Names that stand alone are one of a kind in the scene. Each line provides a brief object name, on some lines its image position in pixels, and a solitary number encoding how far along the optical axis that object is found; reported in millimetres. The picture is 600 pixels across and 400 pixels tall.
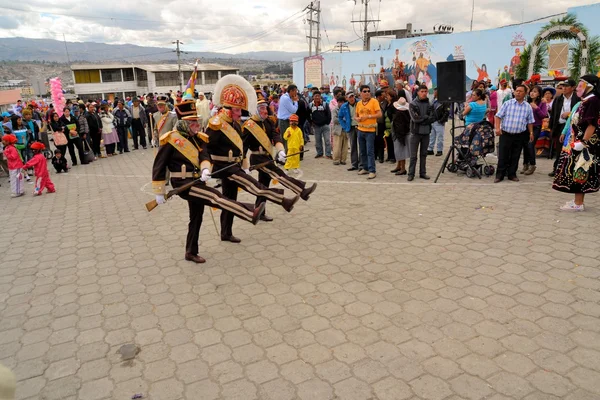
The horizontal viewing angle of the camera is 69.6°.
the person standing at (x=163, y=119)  6645
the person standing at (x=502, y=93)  10906
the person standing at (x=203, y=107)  12332
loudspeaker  8227
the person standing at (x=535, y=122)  8688
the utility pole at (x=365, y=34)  45706
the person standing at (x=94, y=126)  13852
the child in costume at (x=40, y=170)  9430
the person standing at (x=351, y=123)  10172
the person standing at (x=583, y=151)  5891
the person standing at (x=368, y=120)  8914
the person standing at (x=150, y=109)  15227
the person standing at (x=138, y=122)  15915
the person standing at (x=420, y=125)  8312
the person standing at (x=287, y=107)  11438
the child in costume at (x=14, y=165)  9445
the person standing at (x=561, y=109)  8523
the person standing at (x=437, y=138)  11209
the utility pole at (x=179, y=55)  53319
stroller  8656
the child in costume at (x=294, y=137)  10070
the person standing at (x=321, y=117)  11367
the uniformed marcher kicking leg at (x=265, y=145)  6168
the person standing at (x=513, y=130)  7676
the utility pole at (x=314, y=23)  41819
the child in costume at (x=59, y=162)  12039
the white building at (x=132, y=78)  54938
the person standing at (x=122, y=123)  15141
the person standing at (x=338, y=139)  10771
